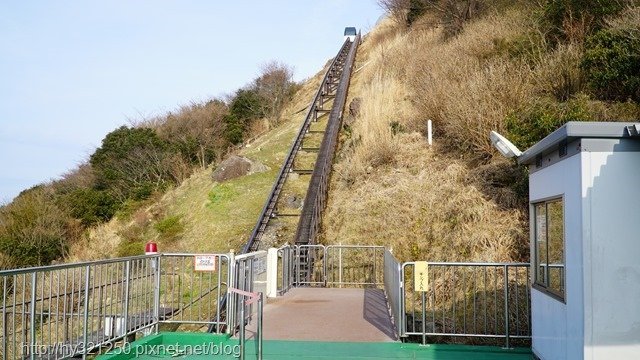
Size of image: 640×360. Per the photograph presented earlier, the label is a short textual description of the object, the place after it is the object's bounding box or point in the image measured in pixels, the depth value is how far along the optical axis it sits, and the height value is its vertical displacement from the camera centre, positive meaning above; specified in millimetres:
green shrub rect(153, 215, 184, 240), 18359 -124
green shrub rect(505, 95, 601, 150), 11039 +2276
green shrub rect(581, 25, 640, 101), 12281 +3767
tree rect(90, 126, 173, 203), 29344 +3271
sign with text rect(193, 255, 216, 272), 8180 -579
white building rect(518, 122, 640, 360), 4723 -120
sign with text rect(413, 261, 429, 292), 7352 -674
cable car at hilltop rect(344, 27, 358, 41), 49331 +17776
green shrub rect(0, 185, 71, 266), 22984 -430
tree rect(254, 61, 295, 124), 36188 +9490
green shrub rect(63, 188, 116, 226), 26203 +839
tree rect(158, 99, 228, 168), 30531 +5671
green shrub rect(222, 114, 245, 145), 33406 +5920
